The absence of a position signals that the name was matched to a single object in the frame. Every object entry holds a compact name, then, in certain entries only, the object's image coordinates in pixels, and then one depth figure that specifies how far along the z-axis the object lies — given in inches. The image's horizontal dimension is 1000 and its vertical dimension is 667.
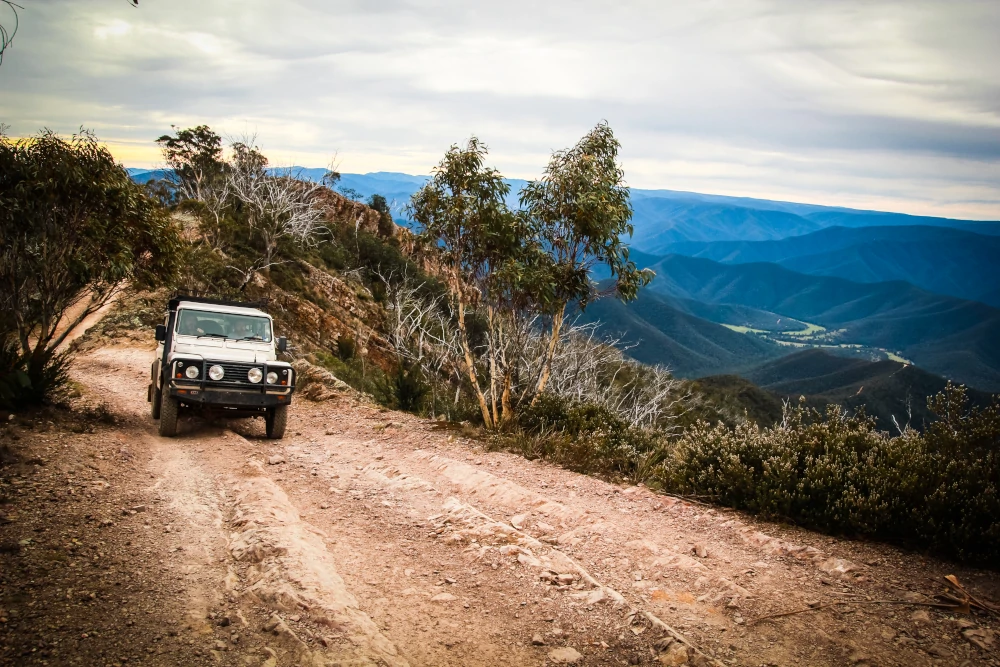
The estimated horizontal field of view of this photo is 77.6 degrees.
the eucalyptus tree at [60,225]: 354.3
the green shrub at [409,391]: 592.7
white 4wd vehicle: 351.9
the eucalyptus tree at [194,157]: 1507.1
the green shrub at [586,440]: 331.0
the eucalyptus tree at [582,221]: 403.2
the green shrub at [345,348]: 972.6
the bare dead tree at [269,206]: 1072.2
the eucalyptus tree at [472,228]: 424.8
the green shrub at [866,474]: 216.1
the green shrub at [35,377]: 314.8
